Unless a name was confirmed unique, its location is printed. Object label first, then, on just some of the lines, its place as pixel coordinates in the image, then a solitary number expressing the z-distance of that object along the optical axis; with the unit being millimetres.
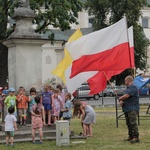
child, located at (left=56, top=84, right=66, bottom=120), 15843
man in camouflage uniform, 12578
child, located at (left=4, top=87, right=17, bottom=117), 14406
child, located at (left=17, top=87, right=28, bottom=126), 14313
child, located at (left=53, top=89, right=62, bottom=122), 15117
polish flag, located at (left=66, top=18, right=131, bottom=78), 13523
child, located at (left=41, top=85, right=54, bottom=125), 14951
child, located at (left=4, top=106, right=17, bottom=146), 12266
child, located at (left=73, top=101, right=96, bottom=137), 14502
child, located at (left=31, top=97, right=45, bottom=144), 12766
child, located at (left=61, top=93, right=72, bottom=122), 14945
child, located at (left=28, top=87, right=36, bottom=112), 14141
